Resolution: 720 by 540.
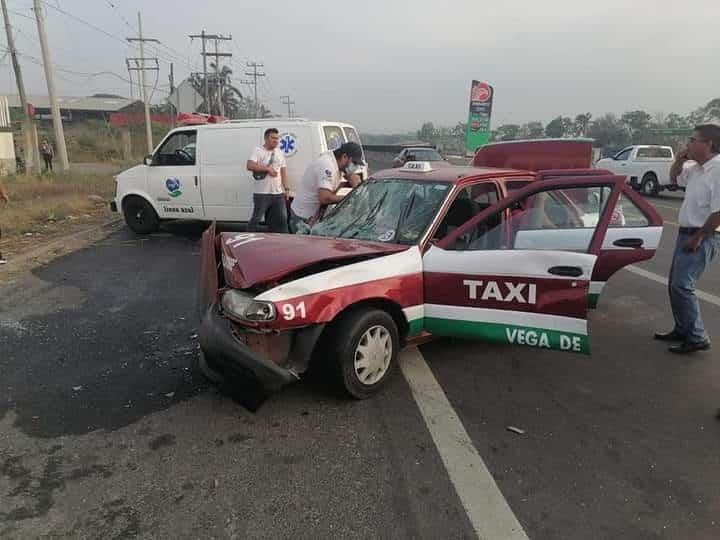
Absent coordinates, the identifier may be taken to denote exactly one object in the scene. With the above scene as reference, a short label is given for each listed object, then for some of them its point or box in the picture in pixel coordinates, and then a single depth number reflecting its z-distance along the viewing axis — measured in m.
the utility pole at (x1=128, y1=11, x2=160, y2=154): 35.62
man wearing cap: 6.08
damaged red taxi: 3.24
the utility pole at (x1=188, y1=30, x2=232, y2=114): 48.19
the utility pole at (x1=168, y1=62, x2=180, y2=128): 51.70
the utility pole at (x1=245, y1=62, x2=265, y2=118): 82.11
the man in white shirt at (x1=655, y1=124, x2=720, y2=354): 4.02
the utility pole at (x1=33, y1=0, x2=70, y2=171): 20.86
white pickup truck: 18.77
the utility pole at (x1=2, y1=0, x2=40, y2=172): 20.20
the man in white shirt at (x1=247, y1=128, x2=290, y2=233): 7.68
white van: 8.82
